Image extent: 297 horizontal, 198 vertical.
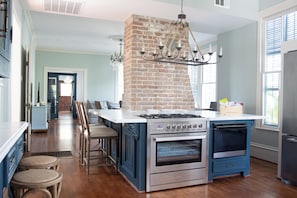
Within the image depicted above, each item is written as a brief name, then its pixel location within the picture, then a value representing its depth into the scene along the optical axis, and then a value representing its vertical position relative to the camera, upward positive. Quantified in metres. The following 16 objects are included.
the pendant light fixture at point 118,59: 8.17 +1.16
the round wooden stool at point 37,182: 1.86 -0.65
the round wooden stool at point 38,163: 2.24 -0.62
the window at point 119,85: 11.25 +0.44
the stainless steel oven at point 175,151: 3.06 -0.69
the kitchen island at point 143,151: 3.05 -0.72
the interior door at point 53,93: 11.95 +0.03
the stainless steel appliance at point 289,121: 3.26 -0.31
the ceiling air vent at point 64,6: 4.05 +1.46
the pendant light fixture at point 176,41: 4.67 +1.04
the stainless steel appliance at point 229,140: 3.46 -0.60
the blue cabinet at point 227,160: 3.45 -0.89
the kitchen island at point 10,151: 1.46 -0.40
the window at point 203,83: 7.45 +0.39
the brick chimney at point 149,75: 4.55 +0.37
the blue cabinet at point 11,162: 1.58 -0.46
